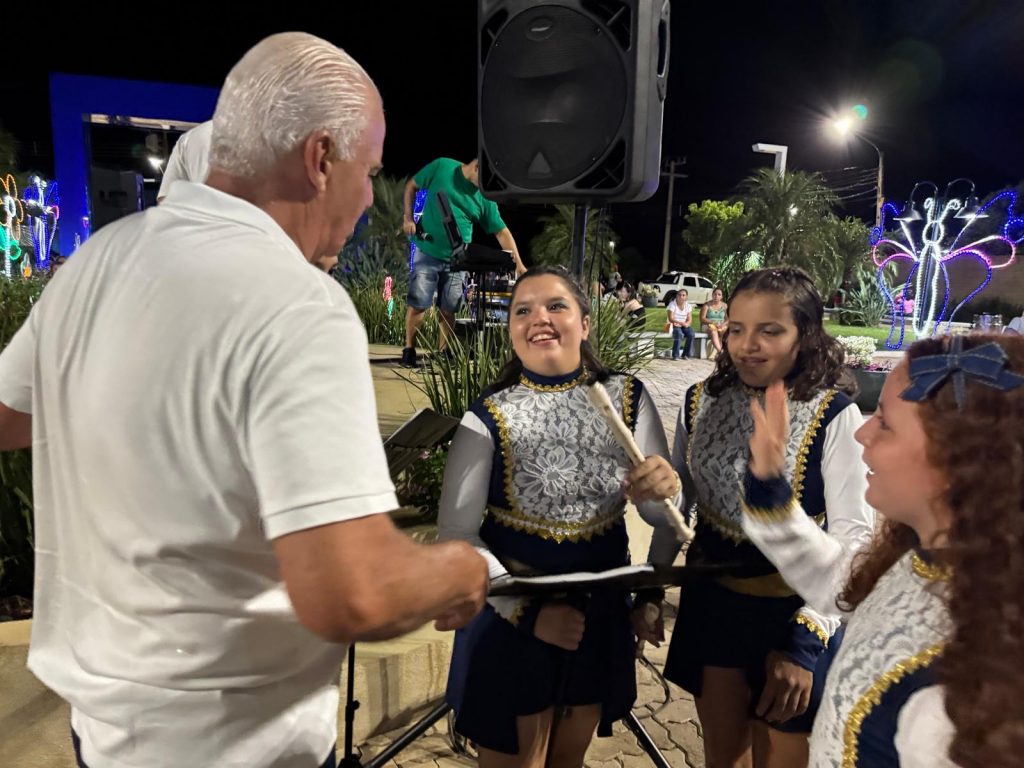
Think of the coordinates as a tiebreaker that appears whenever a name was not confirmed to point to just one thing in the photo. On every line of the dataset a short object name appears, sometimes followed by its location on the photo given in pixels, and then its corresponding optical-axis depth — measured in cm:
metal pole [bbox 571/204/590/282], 233
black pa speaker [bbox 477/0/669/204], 206
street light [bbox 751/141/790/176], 1888
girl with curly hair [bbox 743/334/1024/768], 84
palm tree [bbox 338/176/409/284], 1331
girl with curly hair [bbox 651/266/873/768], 160
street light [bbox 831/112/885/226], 1914
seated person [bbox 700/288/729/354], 1105
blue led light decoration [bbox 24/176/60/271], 1953
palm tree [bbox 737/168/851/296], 2443
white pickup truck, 2633
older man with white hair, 77
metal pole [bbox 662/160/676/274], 3709
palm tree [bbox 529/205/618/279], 3191
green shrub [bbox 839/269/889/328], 2089
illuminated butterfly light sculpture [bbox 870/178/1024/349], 1505
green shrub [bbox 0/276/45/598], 241
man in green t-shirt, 504
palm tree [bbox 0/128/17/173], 2412
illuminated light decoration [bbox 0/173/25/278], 1234
